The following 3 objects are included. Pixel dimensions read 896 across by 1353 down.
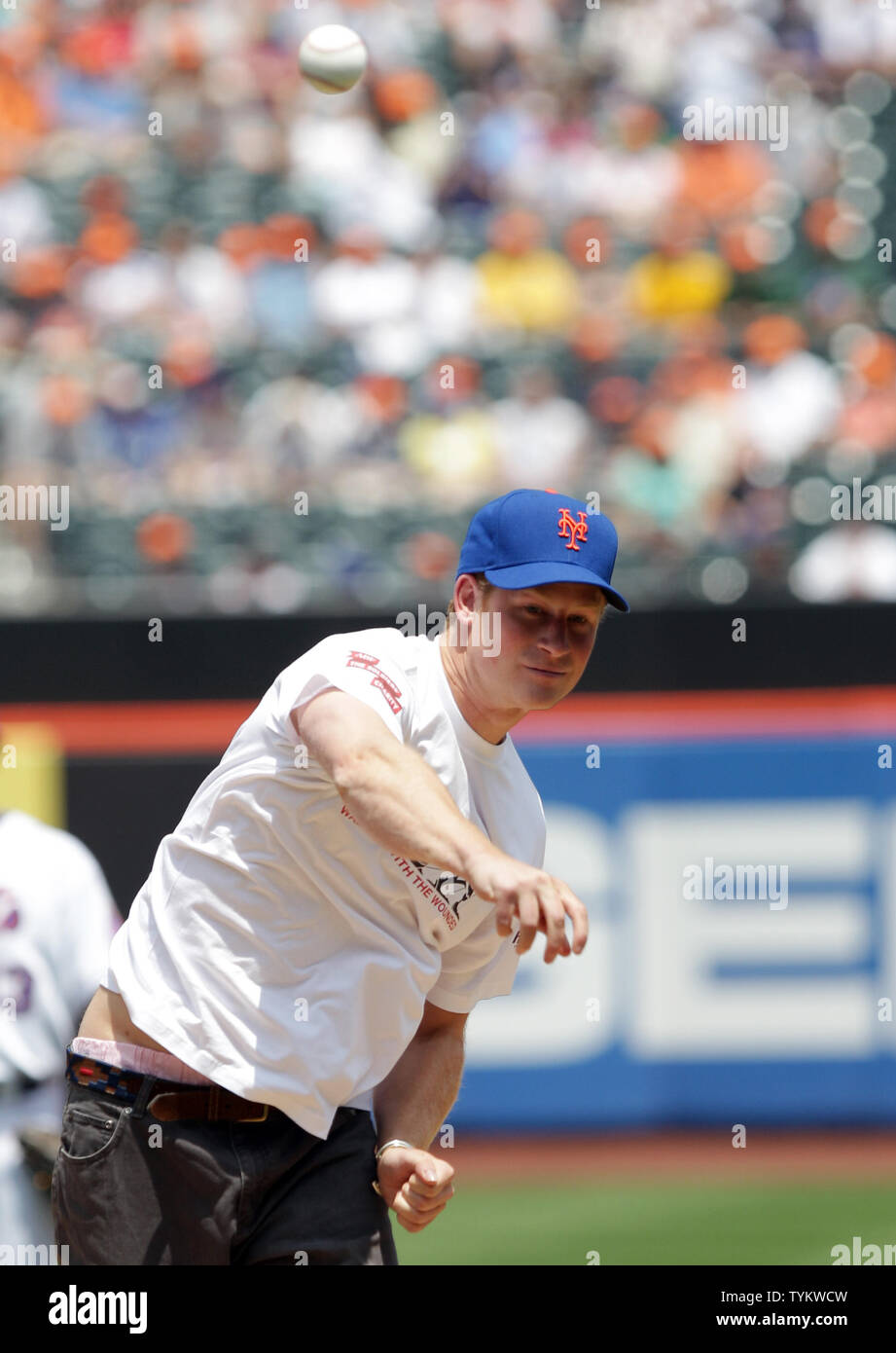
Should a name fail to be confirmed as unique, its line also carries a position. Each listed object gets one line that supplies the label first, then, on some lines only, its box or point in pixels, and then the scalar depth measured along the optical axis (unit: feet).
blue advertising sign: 44.24
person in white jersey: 30.48
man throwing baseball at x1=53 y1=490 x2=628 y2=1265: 19.56
